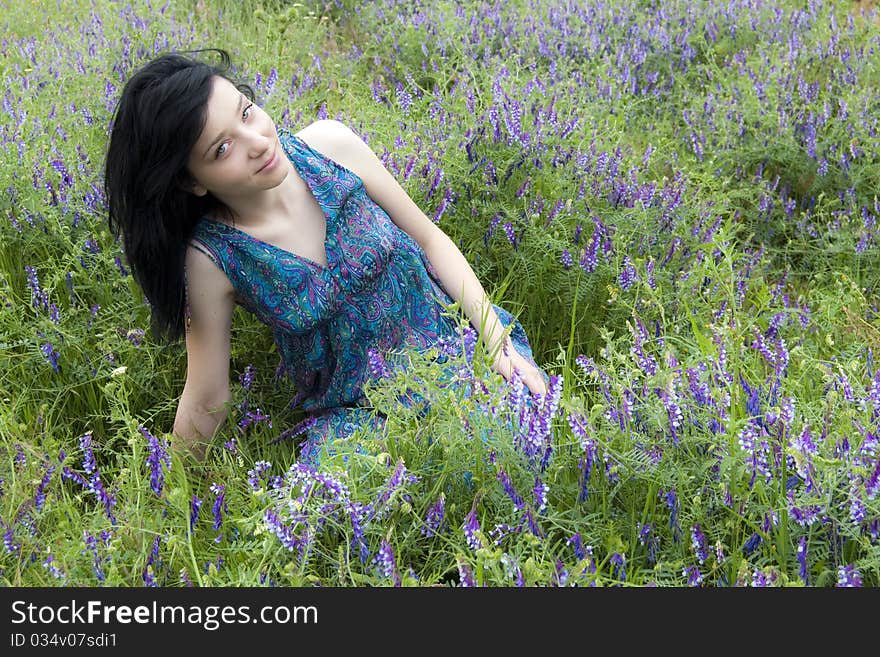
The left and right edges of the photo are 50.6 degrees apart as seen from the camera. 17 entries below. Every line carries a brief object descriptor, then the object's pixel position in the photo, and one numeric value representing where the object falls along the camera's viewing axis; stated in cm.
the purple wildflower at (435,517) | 187
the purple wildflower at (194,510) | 205
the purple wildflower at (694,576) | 174
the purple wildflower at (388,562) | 174
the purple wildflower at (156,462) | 210
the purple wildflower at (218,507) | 204
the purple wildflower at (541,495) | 182
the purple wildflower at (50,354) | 282
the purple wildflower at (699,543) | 178
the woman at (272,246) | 226
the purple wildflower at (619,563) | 175
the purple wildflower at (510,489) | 181
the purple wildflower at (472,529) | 173
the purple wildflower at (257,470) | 201
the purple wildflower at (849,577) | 163
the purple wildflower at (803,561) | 168
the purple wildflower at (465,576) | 165
